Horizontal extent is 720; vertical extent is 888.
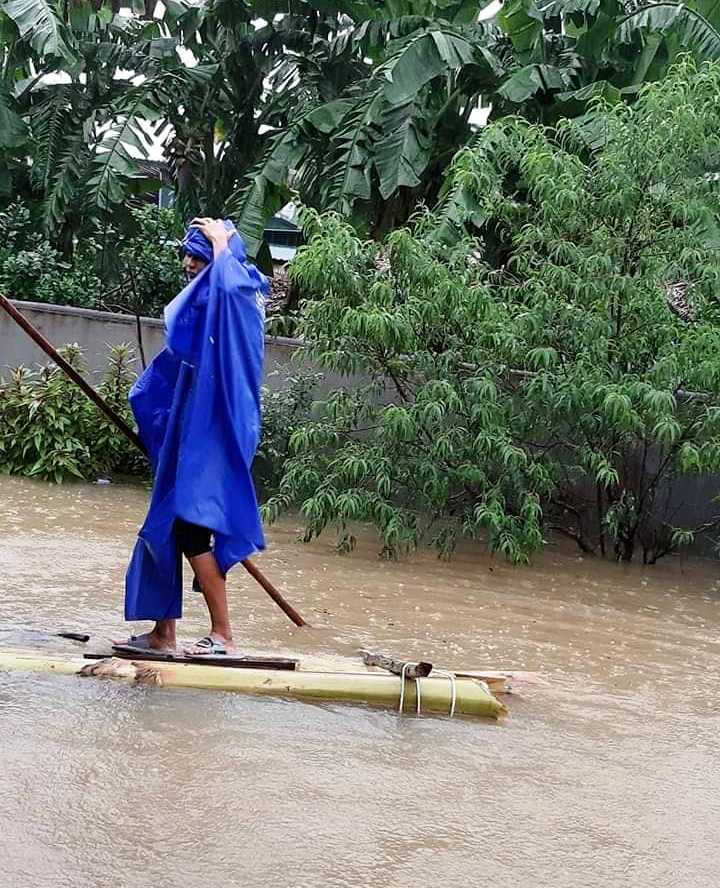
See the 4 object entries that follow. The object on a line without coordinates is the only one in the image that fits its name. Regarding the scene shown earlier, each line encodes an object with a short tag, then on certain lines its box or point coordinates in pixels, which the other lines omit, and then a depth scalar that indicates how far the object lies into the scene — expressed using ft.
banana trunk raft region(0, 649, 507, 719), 15.90
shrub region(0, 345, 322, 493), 34.27
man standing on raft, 16.31
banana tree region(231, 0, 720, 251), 38.91
